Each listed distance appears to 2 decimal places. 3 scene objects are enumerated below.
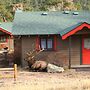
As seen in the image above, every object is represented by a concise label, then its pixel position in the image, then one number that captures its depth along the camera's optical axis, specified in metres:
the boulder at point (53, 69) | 22.31
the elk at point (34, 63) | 22.69
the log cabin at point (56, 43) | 23.75
